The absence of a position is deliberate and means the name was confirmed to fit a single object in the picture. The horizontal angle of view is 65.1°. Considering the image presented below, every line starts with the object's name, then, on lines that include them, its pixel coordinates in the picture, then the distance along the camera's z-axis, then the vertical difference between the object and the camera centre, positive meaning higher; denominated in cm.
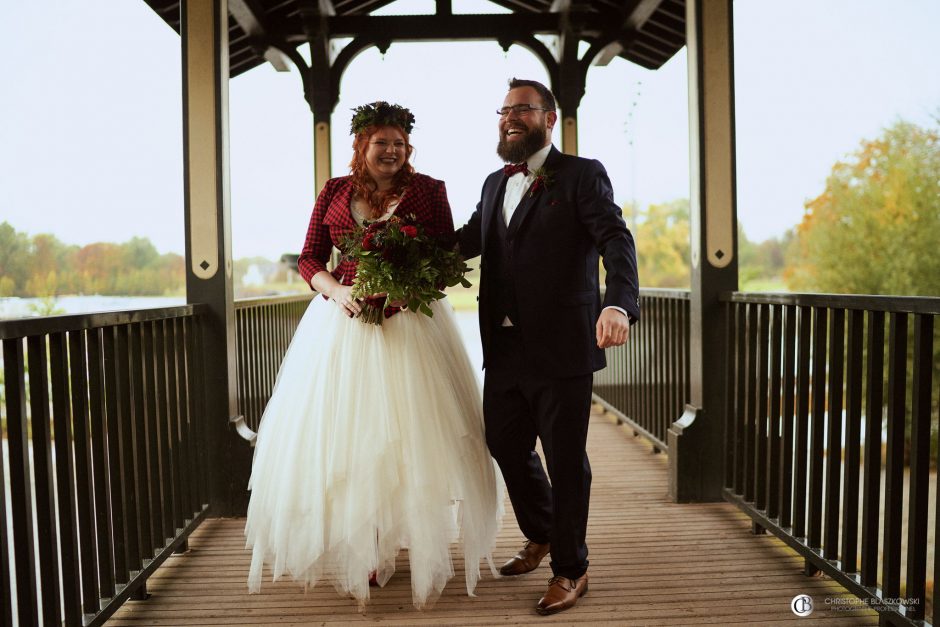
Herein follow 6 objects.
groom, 240 -6
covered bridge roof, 666 +235
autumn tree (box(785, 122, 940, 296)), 1547 +98
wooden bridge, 196 -77
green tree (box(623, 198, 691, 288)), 2934 +131
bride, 244 -52
